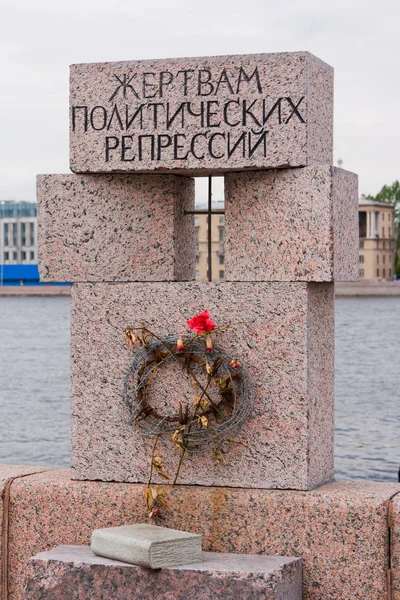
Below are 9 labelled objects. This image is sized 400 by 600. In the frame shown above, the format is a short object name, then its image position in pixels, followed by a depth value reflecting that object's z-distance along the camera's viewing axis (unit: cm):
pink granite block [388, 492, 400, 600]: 442
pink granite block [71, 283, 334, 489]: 461
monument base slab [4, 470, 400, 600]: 446
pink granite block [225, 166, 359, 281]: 457
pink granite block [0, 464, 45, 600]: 492
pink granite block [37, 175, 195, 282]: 484
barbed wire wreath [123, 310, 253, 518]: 464
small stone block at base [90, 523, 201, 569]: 428
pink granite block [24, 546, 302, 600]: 425
